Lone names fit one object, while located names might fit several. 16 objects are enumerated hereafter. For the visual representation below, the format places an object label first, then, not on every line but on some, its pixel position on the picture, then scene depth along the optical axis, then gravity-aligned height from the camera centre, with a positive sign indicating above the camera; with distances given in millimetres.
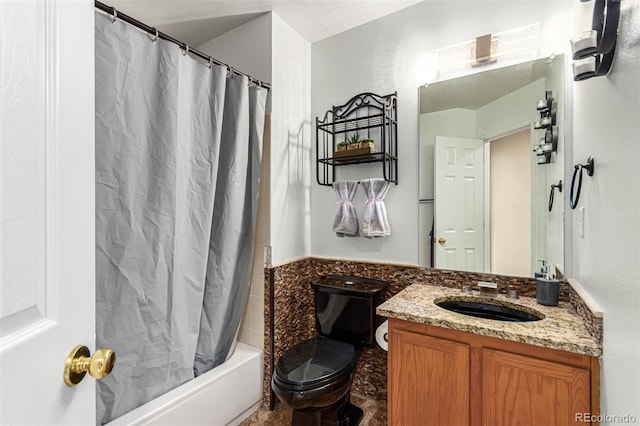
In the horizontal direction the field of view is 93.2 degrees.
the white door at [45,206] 438 +7
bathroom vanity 1055 -610
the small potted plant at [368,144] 1950 +433
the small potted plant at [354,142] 1992 +464
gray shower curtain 1245 +7
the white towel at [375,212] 1952 -7
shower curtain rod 1188 +795
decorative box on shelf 1946 +392
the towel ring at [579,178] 1087 +135
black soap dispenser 1411 -378
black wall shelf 1983 +559
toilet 1452 -802
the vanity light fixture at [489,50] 1600 +905
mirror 1558 +214
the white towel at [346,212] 2049 -7
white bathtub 1382 -963
